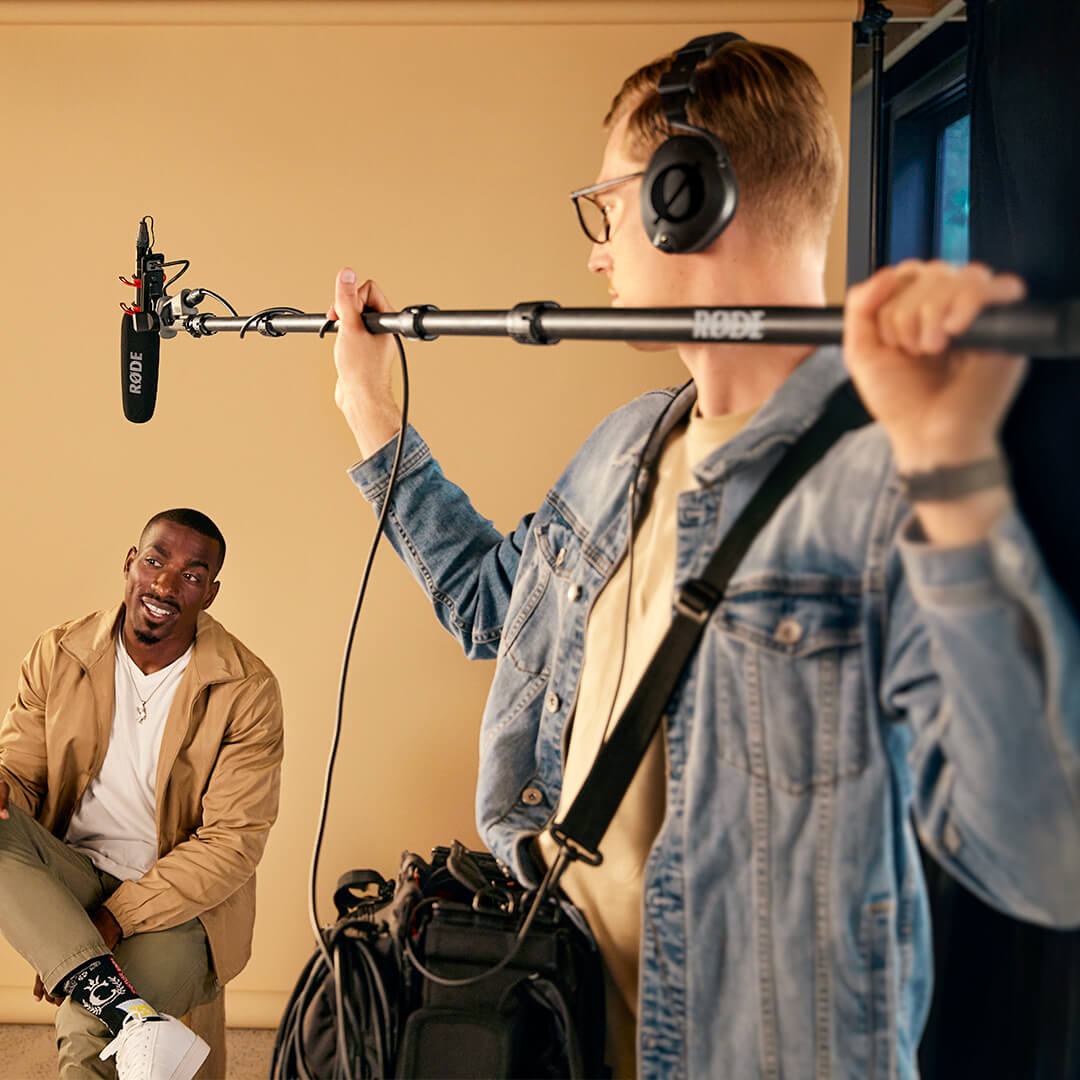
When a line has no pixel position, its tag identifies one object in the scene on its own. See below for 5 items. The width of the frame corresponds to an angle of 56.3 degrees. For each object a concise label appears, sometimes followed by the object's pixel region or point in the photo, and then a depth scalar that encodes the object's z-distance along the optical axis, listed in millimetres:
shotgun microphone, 1542
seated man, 1943
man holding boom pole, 565
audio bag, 872
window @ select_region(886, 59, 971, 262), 1517
